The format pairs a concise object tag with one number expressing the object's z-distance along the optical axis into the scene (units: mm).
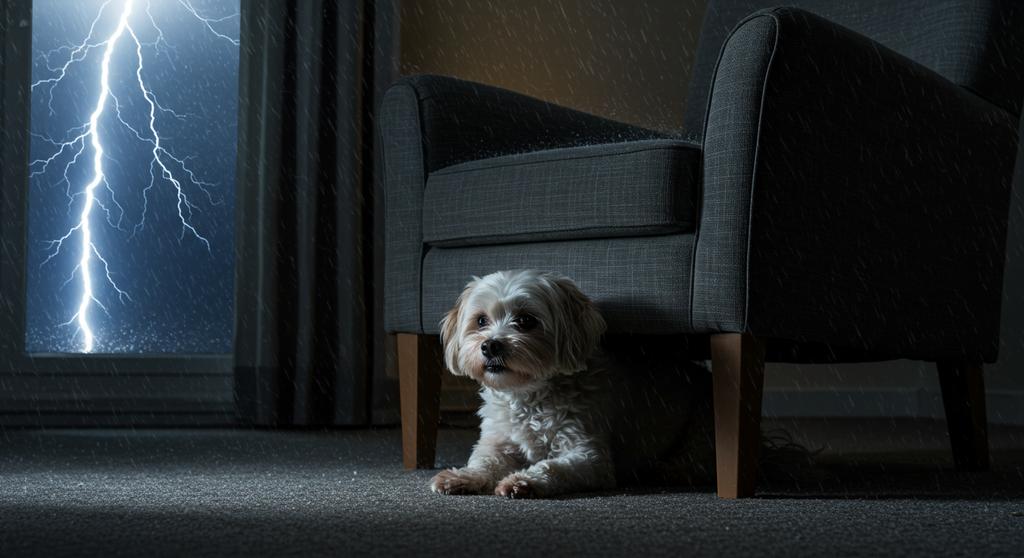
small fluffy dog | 1740
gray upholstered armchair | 1638
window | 3318
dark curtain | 3166
